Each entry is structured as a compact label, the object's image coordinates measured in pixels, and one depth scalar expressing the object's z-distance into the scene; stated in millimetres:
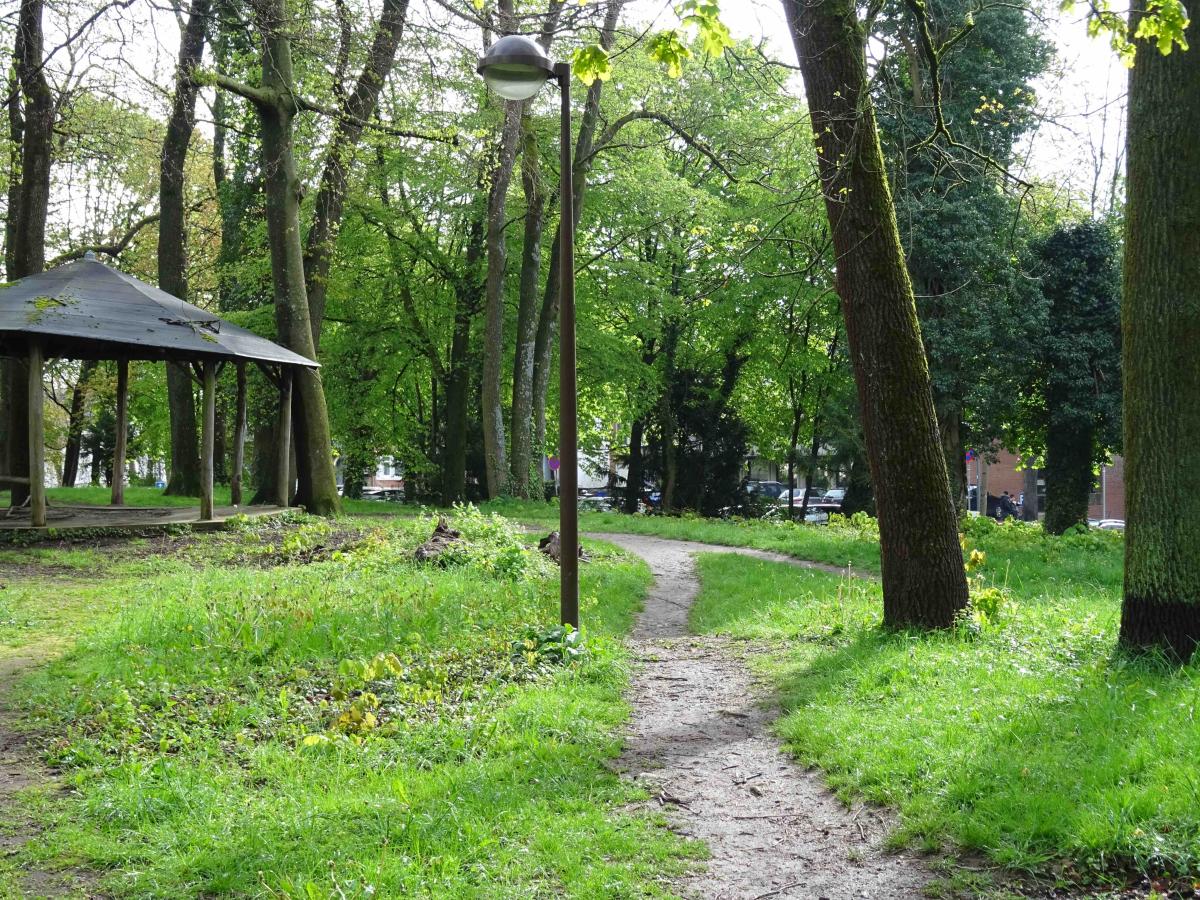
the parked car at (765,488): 32000
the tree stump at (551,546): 12578
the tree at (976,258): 23719
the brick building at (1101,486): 52438
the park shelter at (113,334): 14250
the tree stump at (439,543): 11570
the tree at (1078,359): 23219
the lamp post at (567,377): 7797
